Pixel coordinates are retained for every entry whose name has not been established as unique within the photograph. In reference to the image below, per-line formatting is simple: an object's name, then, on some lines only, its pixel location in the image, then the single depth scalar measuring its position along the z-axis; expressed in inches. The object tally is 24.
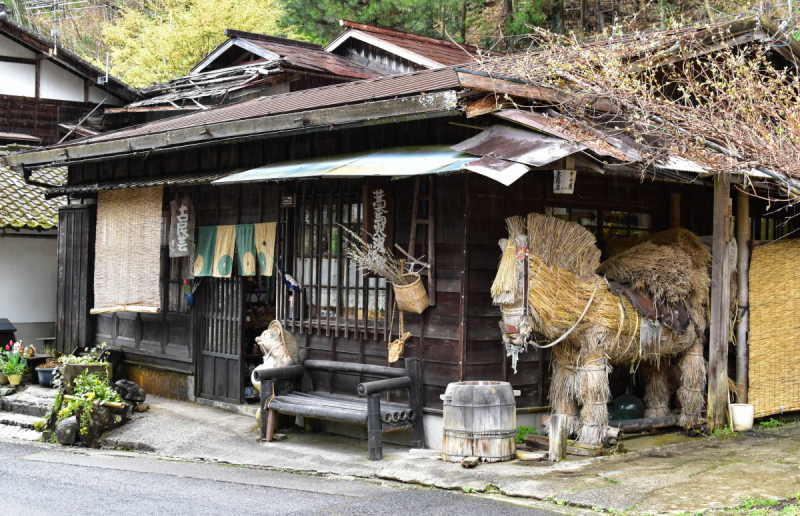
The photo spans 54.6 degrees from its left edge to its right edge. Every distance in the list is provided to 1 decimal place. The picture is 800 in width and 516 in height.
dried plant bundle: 364.5
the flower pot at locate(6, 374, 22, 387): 544.7
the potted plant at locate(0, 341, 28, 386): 544.7
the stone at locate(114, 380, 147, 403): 475.5
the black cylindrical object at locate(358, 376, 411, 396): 343.6
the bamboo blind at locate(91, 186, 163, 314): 505.4
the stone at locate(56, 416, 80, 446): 438.9
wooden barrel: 326.0
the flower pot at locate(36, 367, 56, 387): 534.0
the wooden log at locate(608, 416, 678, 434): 365.1
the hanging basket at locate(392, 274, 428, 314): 359.6
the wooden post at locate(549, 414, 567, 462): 328.8
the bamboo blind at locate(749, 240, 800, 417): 407.8
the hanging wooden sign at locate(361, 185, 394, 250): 380.5
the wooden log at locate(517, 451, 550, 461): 332.5
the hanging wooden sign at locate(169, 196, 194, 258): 495.8
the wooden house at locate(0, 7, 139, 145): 801.6
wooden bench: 349.1
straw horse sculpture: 330.0
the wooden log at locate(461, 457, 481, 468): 321.4
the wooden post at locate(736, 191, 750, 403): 401.1
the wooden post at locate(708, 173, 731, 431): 374.3
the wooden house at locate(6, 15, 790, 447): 345.1
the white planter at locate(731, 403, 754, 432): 380.5
